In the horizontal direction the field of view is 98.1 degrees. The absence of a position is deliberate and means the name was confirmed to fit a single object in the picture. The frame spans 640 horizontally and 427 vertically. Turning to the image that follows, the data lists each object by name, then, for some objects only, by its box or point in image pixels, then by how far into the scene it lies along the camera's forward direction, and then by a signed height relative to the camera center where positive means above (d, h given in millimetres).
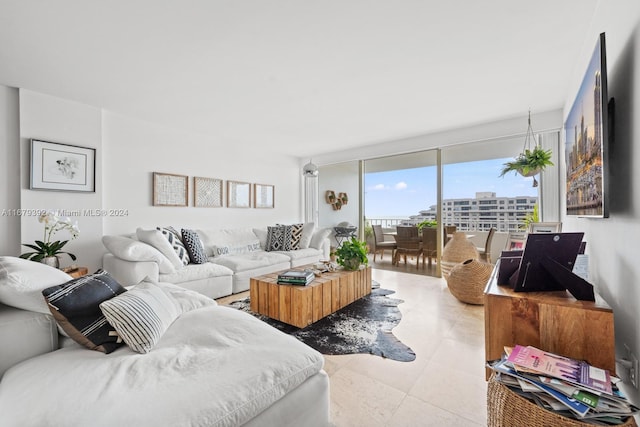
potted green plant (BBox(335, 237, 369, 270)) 3074 -448
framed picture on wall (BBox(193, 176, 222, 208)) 4414 +356
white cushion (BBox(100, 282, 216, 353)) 1188 -469
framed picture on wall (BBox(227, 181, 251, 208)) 4906 +360
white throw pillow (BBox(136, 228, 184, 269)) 3156 -336
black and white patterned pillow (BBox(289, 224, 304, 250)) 4840 -376
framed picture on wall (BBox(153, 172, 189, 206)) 3982 +363
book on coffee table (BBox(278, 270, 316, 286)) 2531 -590
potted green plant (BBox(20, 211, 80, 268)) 2615 -319
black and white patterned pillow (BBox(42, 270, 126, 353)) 1154 -439
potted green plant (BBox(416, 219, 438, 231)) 5875 -177
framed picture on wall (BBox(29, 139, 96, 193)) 3008 +531
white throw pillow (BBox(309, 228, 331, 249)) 5054 -433
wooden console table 1178 -507
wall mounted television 1263 +397
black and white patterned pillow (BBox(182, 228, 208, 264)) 3588 -433
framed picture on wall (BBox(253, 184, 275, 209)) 5355 +367
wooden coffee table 2445 -787
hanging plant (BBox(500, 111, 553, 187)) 2801 +537
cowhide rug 2107 -1015
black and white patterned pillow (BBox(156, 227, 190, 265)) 3430 -378
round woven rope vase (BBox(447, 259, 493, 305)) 3053 -732
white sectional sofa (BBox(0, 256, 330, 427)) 810 -571
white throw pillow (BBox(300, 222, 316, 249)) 4953 -366
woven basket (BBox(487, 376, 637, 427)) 917 -704
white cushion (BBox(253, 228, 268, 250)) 4938 -375
